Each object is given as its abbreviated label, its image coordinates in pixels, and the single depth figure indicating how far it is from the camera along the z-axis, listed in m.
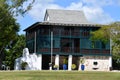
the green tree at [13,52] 62.66
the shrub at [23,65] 50.98
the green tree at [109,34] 49.32
